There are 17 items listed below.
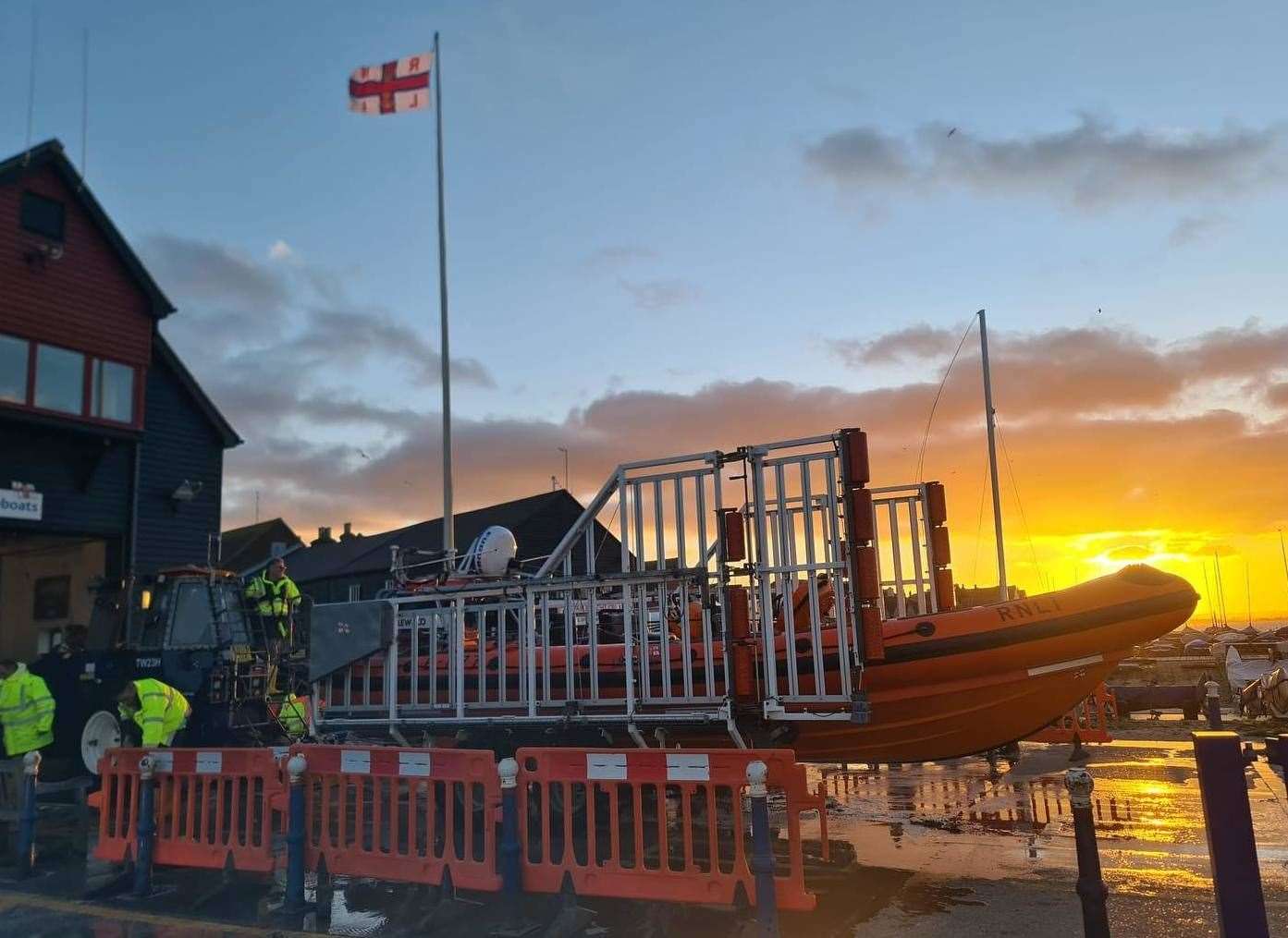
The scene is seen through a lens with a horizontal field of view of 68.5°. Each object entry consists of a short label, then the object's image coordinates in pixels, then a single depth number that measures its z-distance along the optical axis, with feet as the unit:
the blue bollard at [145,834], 21.70
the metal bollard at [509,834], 18.99
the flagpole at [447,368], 52.85
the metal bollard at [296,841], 19.58
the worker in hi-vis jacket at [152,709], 26.89
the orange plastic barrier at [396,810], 19.95
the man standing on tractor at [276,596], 36.06
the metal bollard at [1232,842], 10.84
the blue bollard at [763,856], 16.84
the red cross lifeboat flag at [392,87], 60.54
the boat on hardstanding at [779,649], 22.09
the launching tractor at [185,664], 33.81
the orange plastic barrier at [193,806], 21.88
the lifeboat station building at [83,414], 52.65
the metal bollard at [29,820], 23.53
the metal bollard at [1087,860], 13.98
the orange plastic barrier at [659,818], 17.93
